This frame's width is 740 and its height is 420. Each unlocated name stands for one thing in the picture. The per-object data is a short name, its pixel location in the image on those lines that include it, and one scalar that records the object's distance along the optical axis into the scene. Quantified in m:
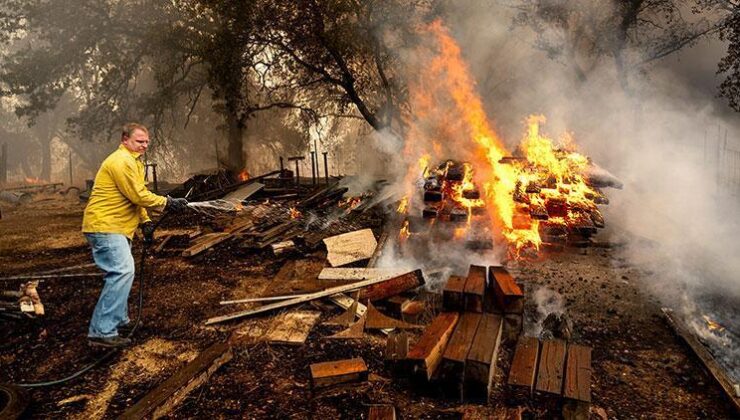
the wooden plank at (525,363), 3.46
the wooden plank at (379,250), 6.54
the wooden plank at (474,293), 4.11
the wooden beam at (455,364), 3.35
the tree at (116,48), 15.72
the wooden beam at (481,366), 3.30
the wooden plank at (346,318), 4.96
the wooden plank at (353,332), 4.65
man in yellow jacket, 4.63
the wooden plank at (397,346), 3.97
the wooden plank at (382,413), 3.11
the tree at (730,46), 10.05
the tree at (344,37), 12.31
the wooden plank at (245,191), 11.96
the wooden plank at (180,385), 3.44
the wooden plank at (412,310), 4.90
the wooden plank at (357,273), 5.81
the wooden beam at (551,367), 3.28
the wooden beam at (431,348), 3.44
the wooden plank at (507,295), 4.11
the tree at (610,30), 12.42
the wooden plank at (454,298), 4.16
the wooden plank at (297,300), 5.22
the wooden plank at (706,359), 3.39
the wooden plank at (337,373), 3.71
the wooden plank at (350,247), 6.89
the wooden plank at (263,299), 5.56
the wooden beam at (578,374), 3.14
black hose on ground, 4.01
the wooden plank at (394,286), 5.24
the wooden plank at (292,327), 4.65
